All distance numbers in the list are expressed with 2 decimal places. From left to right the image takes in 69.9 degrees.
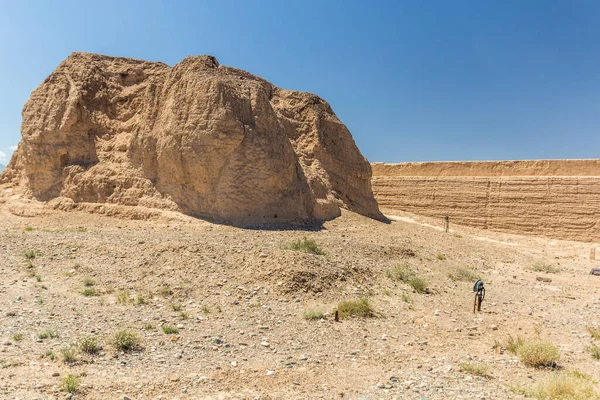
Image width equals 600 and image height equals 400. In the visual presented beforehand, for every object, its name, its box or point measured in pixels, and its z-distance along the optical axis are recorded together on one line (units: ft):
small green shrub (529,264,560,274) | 42.64
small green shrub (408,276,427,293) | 29.43
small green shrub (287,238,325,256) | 33.12
